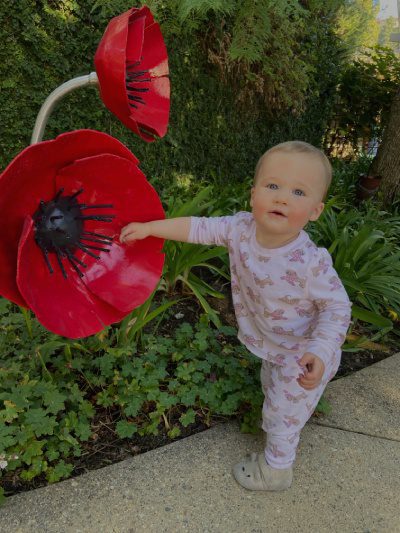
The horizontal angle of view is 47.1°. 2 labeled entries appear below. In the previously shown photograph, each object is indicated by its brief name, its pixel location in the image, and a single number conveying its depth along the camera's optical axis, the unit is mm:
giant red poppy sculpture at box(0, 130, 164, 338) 983
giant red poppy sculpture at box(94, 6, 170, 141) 1057
